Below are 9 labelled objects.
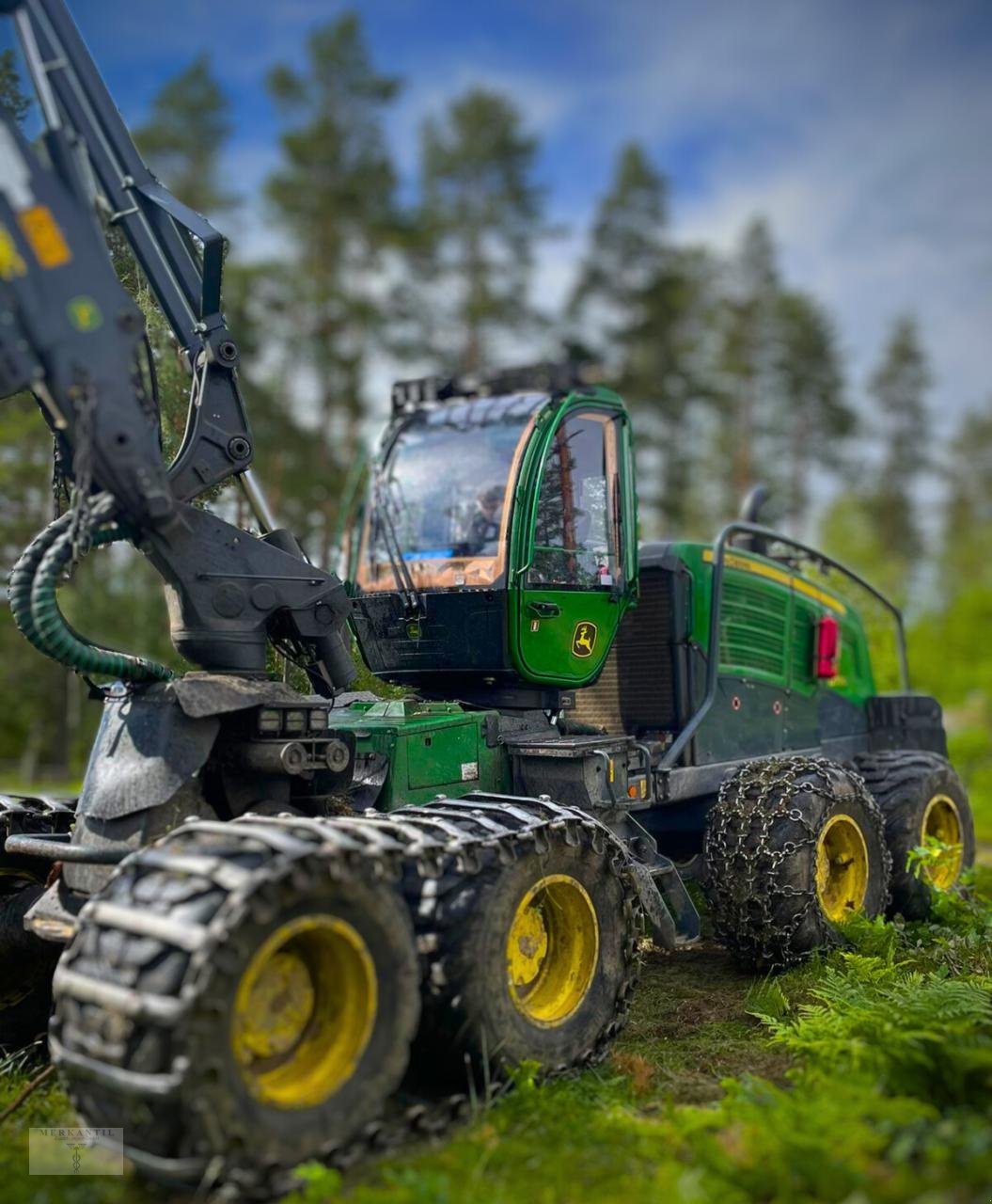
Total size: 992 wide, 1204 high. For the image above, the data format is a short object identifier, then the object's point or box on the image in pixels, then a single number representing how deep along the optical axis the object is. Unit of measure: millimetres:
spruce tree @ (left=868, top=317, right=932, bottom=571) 45844
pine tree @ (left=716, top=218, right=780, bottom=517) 36500
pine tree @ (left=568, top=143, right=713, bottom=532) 32125
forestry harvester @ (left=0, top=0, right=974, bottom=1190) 4047
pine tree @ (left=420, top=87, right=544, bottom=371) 27656
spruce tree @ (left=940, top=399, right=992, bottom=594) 57719
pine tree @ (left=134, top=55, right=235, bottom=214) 27641
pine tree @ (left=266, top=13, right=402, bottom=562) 24266
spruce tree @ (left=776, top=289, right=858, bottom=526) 37906
